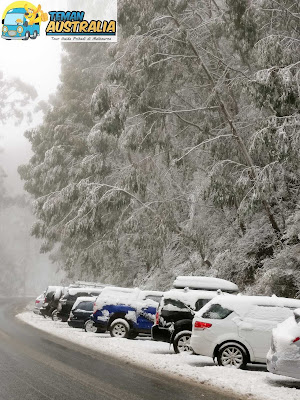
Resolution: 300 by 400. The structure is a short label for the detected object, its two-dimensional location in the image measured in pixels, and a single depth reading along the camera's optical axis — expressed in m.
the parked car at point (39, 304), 29.23
